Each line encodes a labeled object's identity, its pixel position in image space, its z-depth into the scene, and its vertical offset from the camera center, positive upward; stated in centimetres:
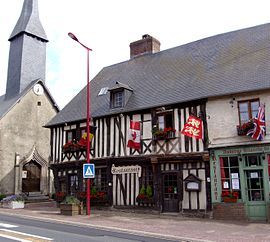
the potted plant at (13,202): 1652 -100
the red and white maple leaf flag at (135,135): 1387 +198
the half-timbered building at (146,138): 1273 +194
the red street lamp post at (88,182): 1244 -3
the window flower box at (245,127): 1118 +180
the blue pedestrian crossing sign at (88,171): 1209 +39
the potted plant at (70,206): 1262 -98
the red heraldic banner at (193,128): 1187 +195
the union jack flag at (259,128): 1095 +174
